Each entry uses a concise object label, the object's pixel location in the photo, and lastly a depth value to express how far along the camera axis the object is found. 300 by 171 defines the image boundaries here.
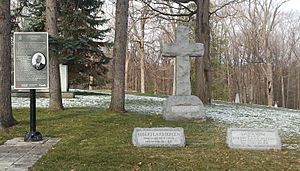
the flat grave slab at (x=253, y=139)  7.82
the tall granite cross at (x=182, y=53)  12.23
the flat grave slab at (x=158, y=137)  7.77
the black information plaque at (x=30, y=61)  8.53
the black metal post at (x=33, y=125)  8.24
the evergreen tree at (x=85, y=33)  19.11
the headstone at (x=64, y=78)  18.92
